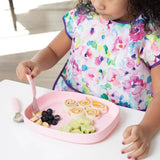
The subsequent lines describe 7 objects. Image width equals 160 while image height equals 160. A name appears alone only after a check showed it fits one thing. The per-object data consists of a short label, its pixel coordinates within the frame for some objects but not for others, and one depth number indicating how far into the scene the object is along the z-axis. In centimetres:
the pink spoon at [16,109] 85
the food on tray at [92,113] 85
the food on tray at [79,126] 80
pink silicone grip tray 78
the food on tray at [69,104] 88
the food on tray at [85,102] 89
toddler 94
